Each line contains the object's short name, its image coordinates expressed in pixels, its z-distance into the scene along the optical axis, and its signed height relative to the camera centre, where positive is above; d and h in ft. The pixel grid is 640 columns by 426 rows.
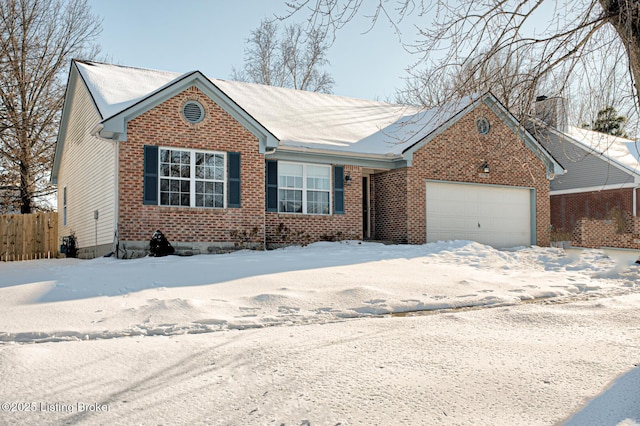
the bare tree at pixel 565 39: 17.75 +6.43
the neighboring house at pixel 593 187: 77.61 +4.69
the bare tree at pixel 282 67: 117.60 +32.66
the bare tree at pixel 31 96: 72.49 +17.34
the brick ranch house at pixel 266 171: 44.62 +4.76
